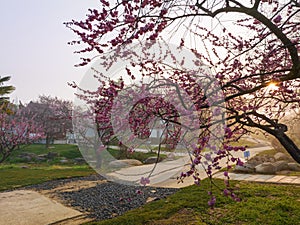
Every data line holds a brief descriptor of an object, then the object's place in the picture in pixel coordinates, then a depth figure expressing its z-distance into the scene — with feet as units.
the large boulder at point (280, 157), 32.06
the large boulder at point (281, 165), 26.71
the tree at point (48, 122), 62.39
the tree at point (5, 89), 40.02
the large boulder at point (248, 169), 26.63
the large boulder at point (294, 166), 26.76
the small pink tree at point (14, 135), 21.45
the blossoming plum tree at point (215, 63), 6.88
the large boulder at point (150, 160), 35.42
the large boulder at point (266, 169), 25.76
